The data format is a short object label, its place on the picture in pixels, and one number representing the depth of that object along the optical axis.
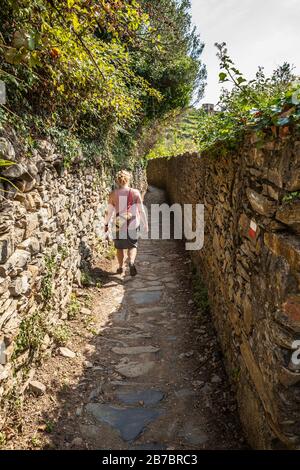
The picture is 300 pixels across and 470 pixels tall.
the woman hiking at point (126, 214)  5.82
